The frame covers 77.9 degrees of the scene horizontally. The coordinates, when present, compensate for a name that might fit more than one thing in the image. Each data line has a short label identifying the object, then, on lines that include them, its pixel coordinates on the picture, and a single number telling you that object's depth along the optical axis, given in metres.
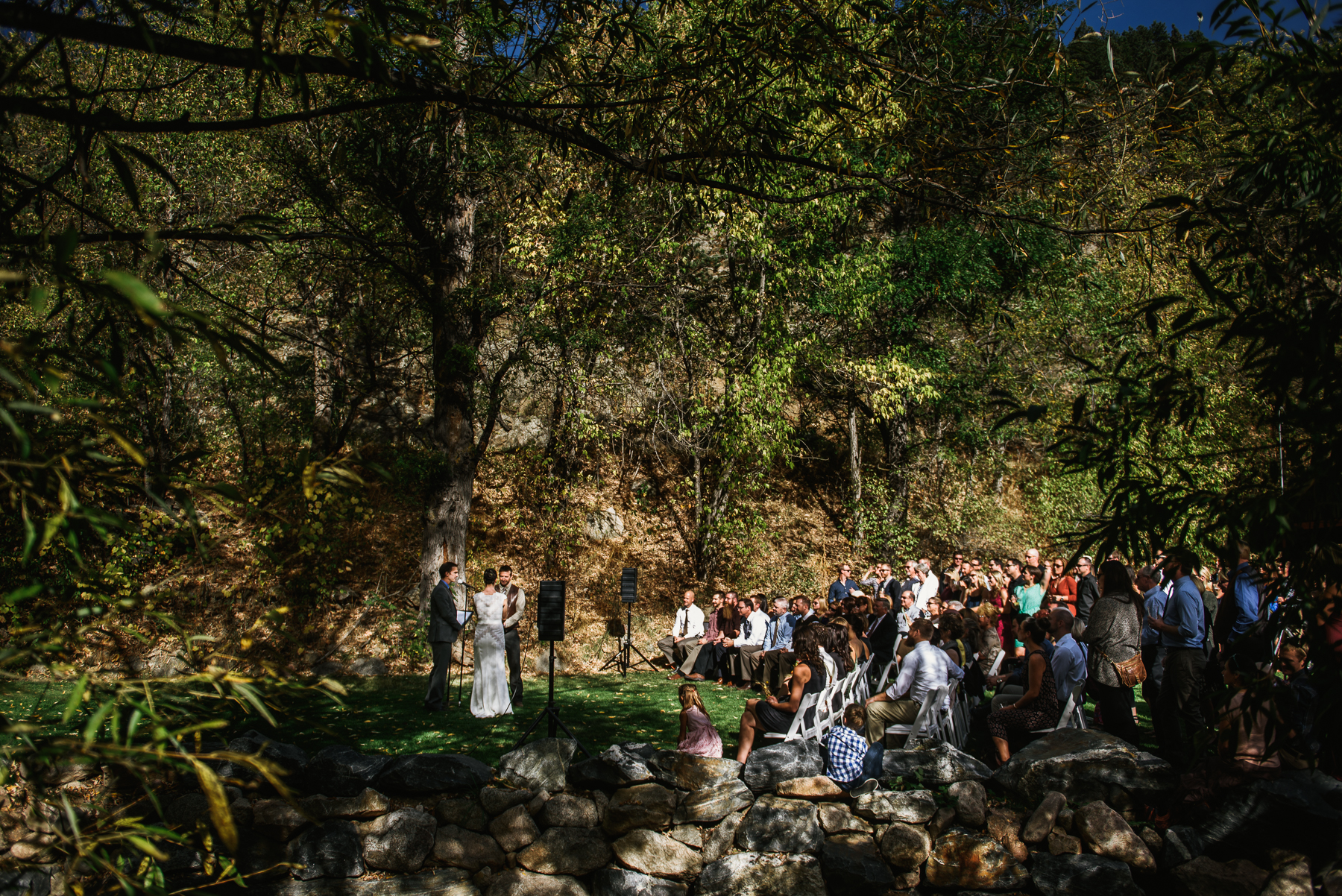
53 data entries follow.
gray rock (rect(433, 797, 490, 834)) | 6.02
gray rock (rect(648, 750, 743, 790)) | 6.12
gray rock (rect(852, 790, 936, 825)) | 5.70
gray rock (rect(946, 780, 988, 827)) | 5.62
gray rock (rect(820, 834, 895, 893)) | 5.56
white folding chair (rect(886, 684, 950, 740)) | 6.54
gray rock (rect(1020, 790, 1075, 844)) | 5.45
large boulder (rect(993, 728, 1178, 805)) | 5.50
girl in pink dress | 6.42
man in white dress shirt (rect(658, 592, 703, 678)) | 12.71
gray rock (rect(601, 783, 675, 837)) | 6.03
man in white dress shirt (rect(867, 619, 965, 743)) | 6.59
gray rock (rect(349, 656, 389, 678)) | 12.60
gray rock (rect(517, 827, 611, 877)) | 5.93
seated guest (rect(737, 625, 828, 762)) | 6.70
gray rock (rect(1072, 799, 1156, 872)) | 5.18
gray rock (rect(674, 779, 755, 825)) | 6.04
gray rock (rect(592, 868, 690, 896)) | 5.79
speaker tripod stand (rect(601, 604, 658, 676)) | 12.86
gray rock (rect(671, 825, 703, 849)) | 6.00
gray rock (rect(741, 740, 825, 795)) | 6.09
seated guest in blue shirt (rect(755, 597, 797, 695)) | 10.75
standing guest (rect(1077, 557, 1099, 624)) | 8.95
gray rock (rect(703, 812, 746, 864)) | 5.96
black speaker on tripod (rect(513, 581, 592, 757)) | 7.14
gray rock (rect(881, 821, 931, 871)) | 5.62
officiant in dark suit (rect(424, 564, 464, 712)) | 8.78
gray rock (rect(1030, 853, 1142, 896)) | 5.04
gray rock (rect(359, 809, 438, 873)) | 5.83
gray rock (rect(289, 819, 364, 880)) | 5.78
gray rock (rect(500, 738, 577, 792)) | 6.16
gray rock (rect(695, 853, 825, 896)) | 5.62
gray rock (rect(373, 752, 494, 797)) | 6.10
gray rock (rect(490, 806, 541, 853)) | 5.96
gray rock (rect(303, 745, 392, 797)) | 6.12
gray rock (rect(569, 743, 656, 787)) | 6.15
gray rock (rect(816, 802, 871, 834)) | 5.84
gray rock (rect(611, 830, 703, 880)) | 5.92
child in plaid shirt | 6.04
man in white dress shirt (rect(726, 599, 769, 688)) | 11.46
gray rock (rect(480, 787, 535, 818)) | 6.06
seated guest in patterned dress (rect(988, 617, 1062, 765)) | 6.22
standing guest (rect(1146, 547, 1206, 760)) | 5.93
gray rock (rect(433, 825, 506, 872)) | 5.89
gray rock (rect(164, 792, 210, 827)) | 5.94
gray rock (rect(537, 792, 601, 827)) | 6.06
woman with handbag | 6.14
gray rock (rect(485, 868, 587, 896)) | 5.76
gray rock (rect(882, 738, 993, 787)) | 5.91
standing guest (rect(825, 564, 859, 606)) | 12.23
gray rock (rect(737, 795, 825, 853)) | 5.78
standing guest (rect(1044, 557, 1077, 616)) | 8.95
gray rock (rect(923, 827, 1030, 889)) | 5.36
